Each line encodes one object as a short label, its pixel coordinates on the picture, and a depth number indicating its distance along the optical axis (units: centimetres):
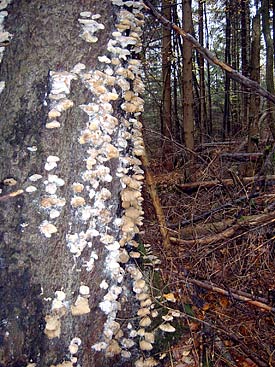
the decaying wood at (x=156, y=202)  289
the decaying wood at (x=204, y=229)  373
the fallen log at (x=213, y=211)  379
